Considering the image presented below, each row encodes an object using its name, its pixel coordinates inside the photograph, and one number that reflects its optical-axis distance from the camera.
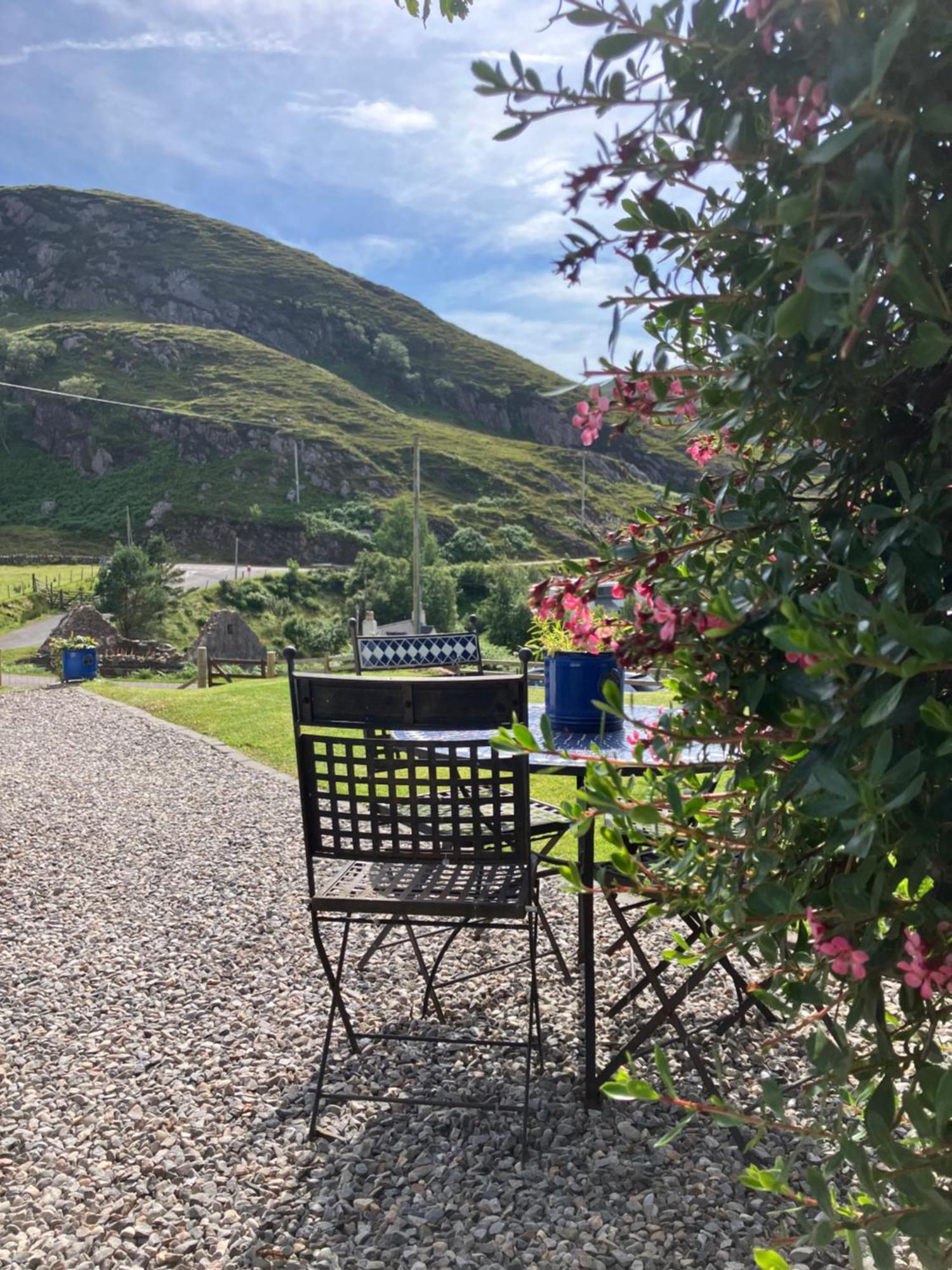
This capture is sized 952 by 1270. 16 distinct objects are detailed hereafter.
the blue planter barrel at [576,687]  2.86
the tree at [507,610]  51.97
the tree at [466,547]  70.69
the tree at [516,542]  74.06
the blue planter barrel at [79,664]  19.11
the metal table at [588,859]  2.51
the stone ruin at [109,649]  27.84
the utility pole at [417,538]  31.81
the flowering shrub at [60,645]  20.11
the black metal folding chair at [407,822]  2.44
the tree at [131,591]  36.19
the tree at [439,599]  55.66
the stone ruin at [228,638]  28.88
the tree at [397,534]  64.44
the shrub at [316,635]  47.03
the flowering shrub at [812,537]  0.77
